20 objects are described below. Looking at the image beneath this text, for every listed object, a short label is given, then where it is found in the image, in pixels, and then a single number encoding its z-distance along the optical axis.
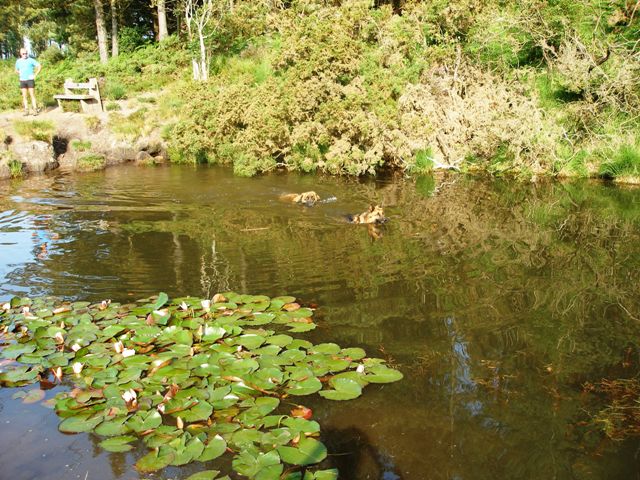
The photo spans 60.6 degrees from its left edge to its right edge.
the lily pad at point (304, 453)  3.54
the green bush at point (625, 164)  12.77
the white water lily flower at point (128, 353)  4.84
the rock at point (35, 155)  15.20
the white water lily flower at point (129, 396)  4.16
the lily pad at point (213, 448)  3.58
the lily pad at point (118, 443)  3.70
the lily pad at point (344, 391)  4.30
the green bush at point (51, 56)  29.12
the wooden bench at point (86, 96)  18.38
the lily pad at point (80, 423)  3.92
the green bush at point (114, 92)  20.03
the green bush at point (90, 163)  15.91
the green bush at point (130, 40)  27.25
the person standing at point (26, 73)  16.02
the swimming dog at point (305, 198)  11.33
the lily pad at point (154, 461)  3.52
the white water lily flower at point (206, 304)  5.76
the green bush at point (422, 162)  15.02
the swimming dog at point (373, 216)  9.73
